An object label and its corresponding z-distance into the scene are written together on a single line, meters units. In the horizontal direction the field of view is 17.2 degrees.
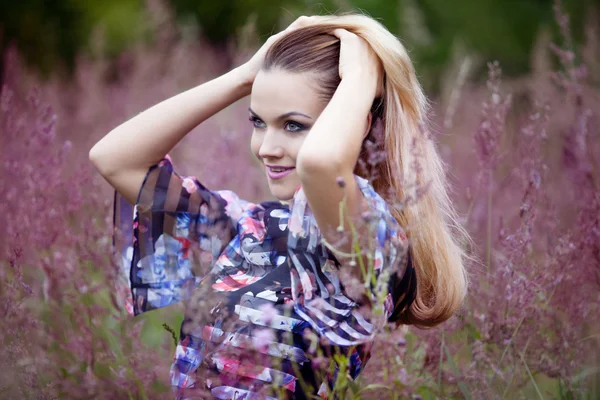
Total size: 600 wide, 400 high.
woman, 2.66
